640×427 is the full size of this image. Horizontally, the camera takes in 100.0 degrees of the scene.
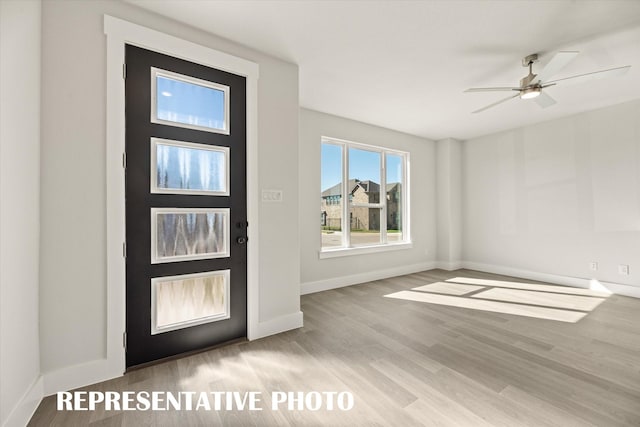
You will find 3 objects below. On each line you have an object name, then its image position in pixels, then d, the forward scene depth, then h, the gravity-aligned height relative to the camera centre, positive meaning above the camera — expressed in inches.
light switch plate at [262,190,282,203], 103.3 +8.6
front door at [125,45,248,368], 80.4 +4.2
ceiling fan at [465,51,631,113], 89.1 +51.1
